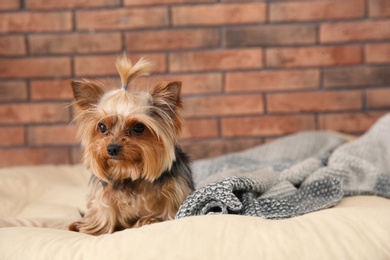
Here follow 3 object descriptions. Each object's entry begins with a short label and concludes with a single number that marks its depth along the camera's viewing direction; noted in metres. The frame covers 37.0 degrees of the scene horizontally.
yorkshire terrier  1.58
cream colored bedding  1.29
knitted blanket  1.58
